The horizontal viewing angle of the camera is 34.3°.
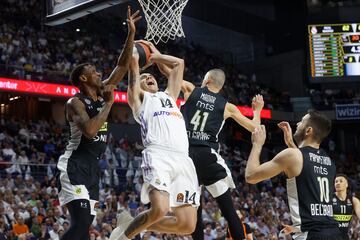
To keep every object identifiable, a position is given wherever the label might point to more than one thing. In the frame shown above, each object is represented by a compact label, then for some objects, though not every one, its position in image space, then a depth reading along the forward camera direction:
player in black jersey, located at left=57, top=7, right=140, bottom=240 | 5.43
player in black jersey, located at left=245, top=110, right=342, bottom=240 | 4.84
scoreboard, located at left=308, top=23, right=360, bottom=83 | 20.86
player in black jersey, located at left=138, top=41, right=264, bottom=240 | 6.55
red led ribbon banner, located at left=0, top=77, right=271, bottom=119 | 16.78
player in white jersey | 5.54
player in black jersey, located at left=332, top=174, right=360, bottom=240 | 7.96
